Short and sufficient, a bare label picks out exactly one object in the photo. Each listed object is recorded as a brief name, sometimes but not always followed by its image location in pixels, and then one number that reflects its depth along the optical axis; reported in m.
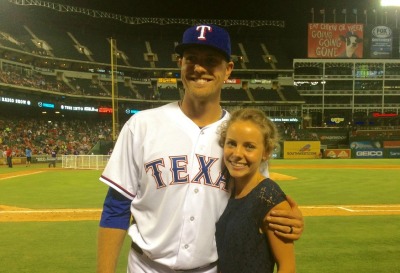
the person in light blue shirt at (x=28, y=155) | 24.89
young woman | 1.90
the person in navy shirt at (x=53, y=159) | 24.78
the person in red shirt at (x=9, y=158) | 24.22
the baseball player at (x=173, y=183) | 2.03
